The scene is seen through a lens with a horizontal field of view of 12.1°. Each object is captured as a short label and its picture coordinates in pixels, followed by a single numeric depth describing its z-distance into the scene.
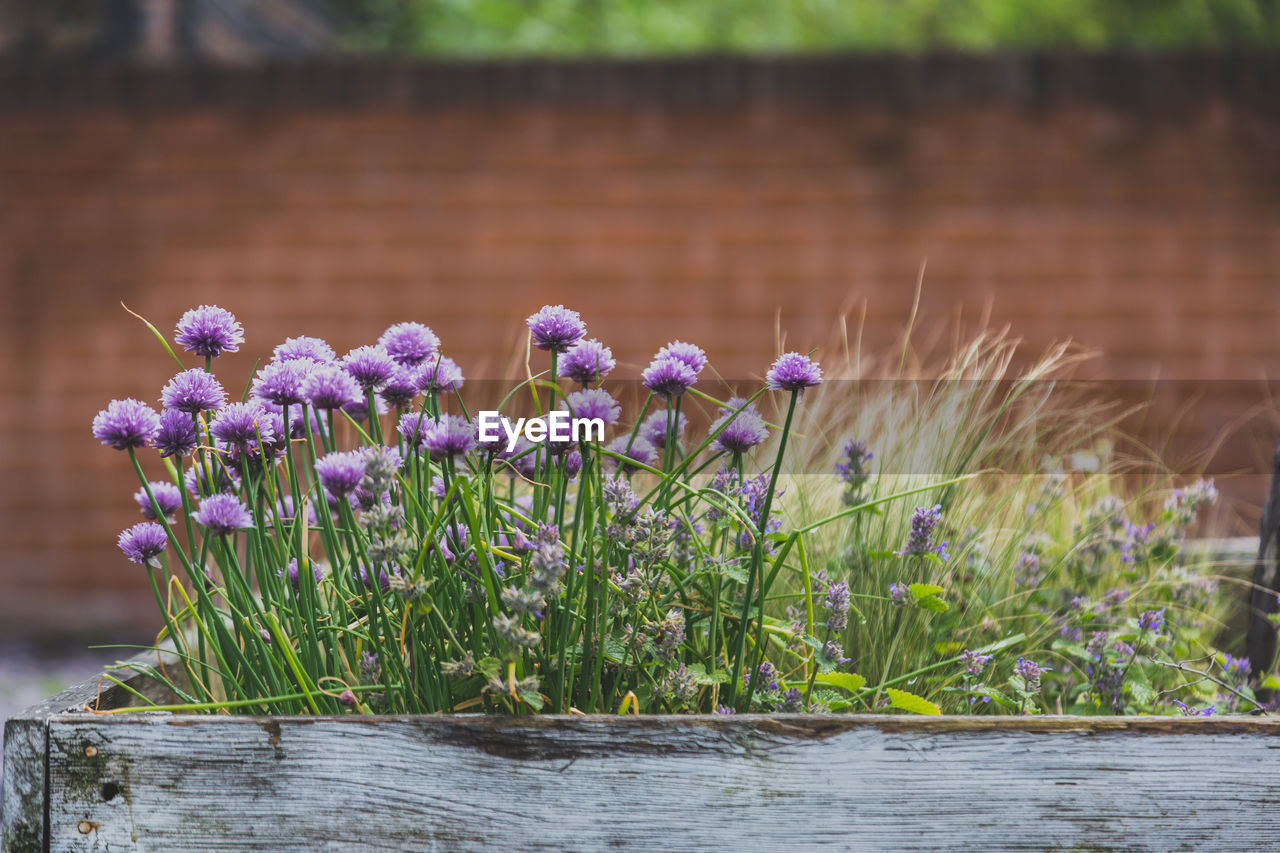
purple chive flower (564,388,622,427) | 3.01
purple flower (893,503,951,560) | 3.12
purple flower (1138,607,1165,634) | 3.18
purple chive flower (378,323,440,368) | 3.07
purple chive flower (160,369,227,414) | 3.03
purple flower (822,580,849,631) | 3.08
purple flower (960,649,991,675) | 3.11
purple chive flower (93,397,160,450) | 3.02
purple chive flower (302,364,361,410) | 3.00
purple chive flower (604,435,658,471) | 3.07
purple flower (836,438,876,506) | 3.18
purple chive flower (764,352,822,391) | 3.03
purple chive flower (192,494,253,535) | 3.01
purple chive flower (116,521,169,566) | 3.07
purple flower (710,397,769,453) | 3.06
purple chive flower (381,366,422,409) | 3.06
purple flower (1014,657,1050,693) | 3.13
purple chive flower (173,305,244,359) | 3.07
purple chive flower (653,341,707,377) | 3.05
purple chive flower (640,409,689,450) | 3.13
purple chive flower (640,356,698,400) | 3.03
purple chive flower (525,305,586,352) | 3.04
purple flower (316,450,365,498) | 3.00
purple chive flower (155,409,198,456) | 3.04
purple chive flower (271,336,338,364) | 3.09
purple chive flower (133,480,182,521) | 3.10
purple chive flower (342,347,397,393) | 3.04
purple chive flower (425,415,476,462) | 3.03
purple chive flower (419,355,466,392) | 3.07
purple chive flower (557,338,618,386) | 3.06
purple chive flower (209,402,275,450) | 3.03
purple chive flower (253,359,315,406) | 3.02
